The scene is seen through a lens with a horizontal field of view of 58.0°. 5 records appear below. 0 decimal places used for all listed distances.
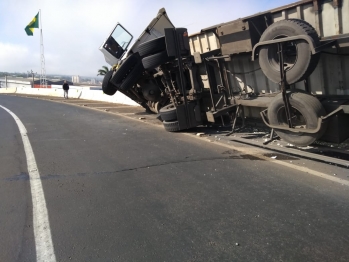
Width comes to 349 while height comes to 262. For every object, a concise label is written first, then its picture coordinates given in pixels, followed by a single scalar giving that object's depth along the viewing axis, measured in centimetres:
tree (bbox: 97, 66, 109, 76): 4954
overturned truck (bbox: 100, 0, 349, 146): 507
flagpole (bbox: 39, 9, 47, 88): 4201
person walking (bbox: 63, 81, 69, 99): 2584
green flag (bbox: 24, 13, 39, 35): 3631
